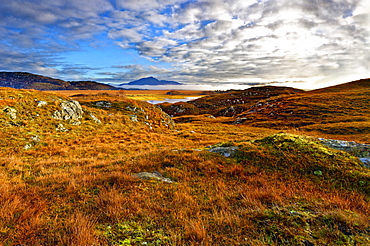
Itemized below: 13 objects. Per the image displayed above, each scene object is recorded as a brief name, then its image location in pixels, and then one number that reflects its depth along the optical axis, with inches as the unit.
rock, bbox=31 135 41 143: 735.9
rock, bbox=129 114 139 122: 1623.3
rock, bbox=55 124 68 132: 950.7
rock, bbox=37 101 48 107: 1095.8
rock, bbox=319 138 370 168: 330.9
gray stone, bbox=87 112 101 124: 1281.6
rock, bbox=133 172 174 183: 293.3
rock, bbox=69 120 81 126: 1096.3
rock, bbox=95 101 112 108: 1871.1
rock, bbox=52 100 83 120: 1096.0
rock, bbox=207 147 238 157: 408.6
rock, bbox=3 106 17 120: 879.7
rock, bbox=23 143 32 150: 658.0
